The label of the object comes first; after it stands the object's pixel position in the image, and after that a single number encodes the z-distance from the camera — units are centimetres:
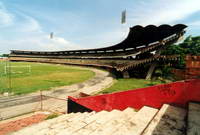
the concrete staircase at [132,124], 189
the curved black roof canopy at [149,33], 1331
